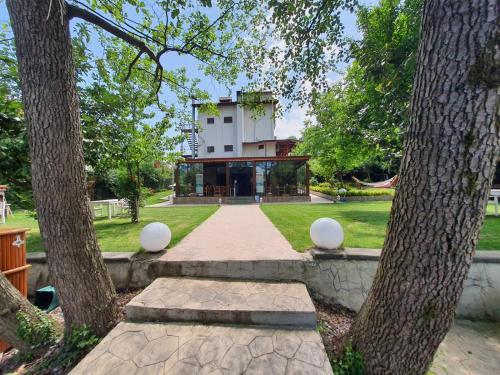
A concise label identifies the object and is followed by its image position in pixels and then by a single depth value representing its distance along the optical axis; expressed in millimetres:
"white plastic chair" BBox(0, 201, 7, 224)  7658
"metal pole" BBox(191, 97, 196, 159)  18392
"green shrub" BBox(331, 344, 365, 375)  1840
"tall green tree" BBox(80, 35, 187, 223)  4055
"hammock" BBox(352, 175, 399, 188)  18161
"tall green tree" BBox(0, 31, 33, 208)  2824
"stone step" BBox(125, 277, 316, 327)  2199
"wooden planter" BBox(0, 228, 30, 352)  2777
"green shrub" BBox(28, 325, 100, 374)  2039
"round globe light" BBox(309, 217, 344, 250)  3301
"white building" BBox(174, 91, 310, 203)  14484
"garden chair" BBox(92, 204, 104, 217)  9457
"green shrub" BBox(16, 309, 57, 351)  2223
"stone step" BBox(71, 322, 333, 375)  1732
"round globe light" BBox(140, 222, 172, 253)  3389
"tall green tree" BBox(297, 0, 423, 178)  3854
